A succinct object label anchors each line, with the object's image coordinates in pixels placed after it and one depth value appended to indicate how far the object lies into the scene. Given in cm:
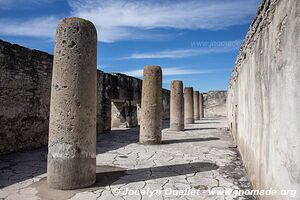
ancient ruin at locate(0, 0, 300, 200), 236
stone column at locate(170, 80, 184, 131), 1258
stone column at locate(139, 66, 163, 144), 830
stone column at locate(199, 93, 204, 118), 2678
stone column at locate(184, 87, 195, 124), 1692
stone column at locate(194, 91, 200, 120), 2223
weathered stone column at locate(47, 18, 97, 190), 406
